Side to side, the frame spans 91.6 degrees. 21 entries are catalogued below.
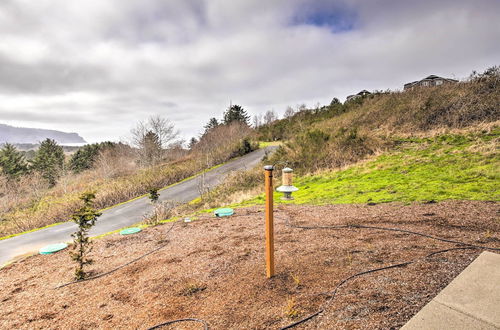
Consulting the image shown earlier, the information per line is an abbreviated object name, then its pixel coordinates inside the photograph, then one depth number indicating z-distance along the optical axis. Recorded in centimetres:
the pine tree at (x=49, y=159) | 3080
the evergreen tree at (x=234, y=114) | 4222
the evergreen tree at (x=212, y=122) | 4931
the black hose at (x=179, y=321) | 273
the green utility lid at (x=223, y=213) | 790
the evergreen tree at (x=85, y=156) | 3484
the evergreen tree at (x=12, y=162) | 2877
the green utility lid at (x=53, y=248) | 637
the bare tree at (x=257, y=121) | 5368
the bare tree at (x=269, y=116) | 5642
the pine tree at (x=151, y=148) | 2369
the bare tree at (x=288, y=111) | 4461
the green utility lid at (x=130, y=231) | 716
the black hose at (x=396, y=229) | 341
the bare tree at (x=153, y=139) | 2395
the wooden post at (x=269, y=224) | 326
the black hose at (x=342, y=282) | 240
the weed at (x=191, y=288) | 346
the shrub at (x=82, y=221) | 450
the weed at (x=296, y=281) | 315
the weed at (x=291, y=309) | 253
